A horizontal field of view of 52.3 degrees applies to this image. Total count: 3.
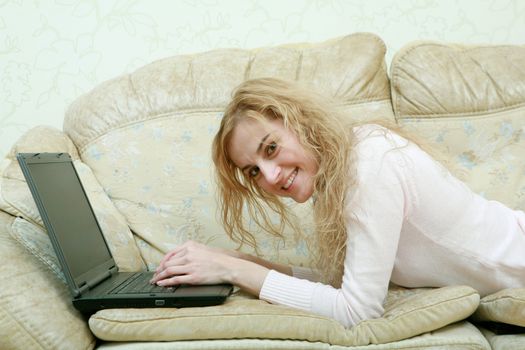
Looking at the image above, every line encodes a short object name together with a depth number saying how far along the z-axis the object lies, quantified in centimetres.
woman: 112
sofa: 169
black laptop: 110
